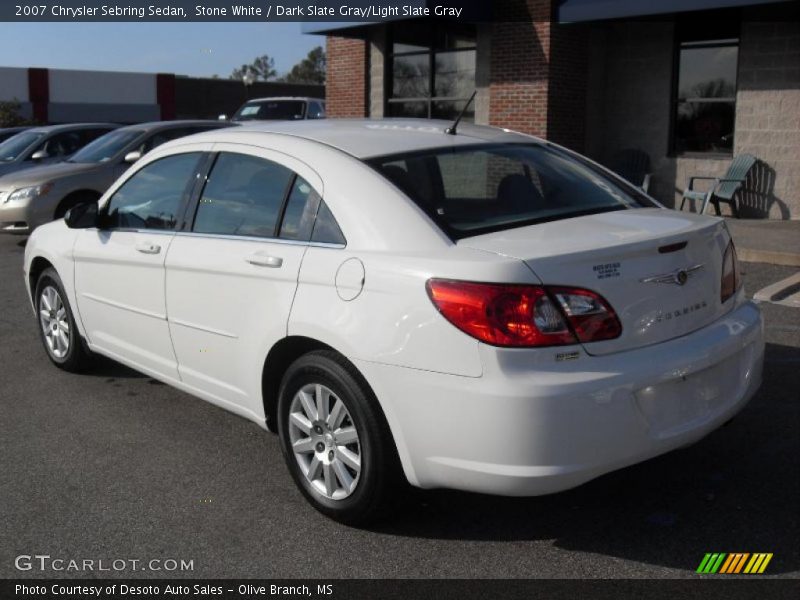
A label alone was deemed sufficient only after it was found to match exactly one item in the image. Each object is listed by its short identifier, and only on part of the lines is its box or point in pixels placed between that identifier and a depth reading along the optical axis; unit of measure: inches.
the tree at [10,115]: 1350.9
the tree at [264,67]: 4237.2
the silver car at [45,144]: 589.0
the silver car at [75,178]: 483.2
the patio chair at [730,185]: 525.0
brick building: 518.3
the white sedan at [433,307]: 131.4
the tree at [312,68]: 3737.7
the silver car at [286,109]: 788.6
